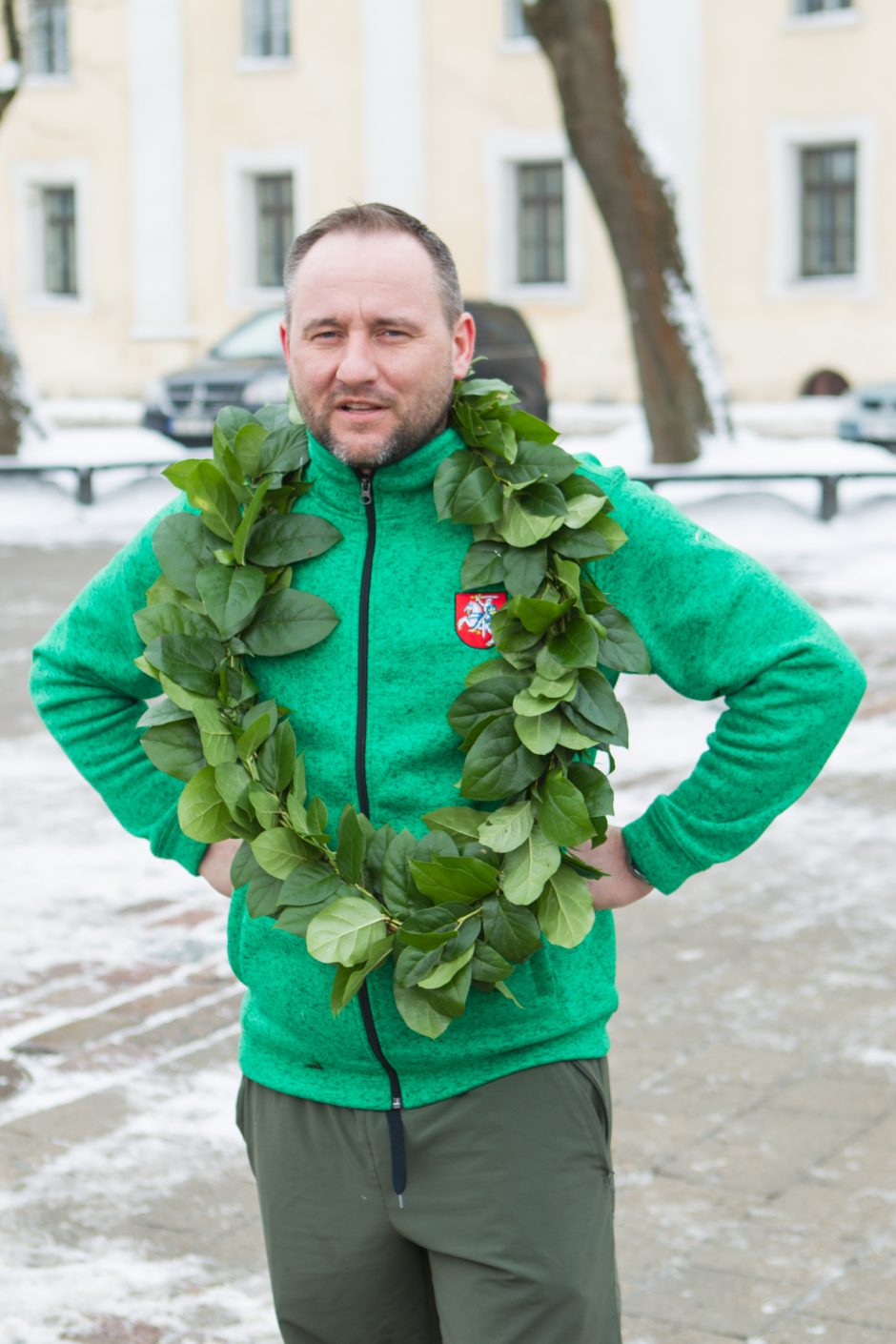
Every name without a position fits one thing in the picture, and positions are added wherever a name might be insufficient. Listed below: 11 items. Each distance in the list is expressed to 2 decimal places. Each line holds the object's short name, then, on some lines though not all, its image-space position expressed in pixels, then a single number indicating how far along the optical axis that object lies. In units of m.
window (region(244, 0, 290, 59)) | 34.53
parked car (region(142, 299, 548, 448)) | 22.34
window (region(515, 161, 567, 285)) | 33.03
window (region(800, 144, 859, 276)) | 30.91
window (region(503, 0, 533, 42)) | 32.41
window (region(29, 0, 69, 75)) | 36.25
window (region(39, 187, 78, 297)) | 37.16
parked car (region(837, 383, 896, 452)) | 22.03
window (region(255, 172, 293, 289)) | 35.38
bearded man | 2.62
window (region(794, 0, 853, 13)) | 30.17
